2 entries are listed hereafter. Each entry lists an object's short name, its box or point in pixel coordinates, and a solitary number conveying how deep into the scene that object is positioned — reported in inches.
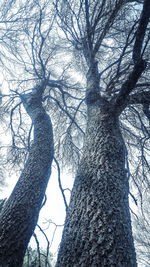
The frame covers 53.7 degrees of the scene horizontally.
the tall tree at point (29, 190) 54.8
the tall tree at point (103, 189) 32.3
